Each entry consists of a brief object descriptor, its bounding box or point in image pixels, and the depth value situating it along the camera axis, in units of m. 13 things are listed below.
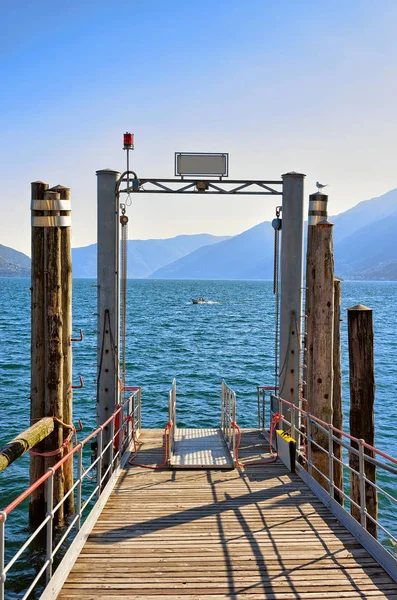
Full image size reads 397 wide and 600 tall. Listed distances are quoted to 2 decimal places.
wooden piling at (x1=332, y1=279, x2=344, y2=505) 13.20
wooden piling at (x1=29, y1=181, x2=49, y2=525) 9.55
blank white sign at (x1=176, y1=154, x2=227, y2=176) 12.33
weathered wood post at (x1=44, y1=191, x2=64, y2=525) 9.38
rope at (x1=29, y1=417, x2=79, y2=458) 9.23
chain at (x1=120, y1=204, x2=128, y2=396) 11.48
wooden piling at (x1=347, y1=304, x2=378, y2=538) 10.47
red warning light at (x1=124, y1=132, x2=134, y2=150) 12.10
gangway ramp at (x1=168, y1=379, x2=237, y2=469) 11.12
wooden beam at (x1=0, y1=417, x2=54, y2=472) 7.85
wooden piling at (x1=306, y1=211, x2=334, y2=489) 11.11
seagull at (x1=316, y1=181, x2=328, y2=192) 11.84
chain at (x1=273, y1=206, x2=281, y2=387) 12.12
